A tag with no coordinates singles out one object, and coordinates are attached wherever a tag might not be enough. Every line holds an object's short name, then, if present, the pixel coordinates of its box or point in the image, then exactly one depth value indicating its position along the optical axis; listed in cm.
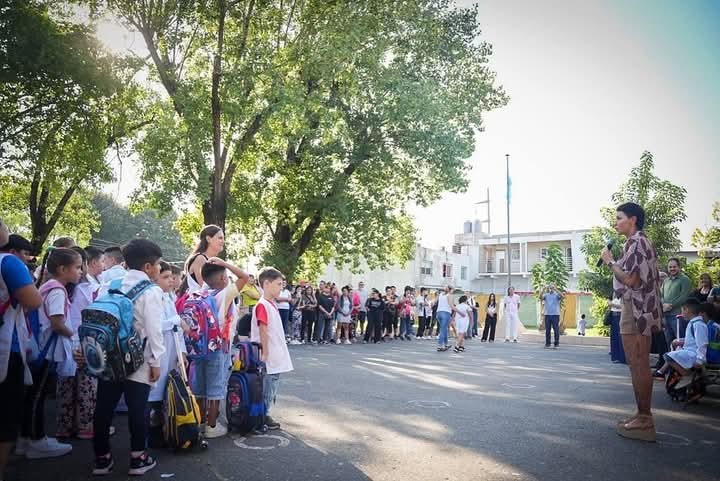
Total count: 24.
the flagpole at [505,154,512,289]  4148
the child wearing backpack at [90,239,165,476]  432
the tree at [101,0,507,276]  1805
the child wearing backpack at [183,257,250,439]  545
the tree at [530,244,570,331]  4359
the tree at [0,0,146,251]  1548
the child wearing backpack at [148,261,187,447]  509
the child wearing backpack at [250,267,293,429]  570
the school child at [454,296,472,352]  1628
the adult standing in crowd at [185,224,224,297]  606
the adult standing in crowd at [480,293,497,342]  2343
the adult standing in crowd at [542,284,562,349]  1850
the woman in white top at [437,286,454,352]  1644
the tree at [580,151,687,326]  2475
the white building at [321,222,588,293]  5434
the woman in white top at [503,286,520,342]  2386
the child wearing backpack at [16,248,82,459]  488
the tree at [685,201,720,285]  2722
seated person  777
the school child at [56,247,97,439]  561
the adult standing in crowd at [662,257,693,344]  1055
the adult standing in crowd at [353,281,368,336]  2231
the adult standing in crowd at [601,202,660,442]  554
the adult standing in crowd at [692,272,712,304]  1085
